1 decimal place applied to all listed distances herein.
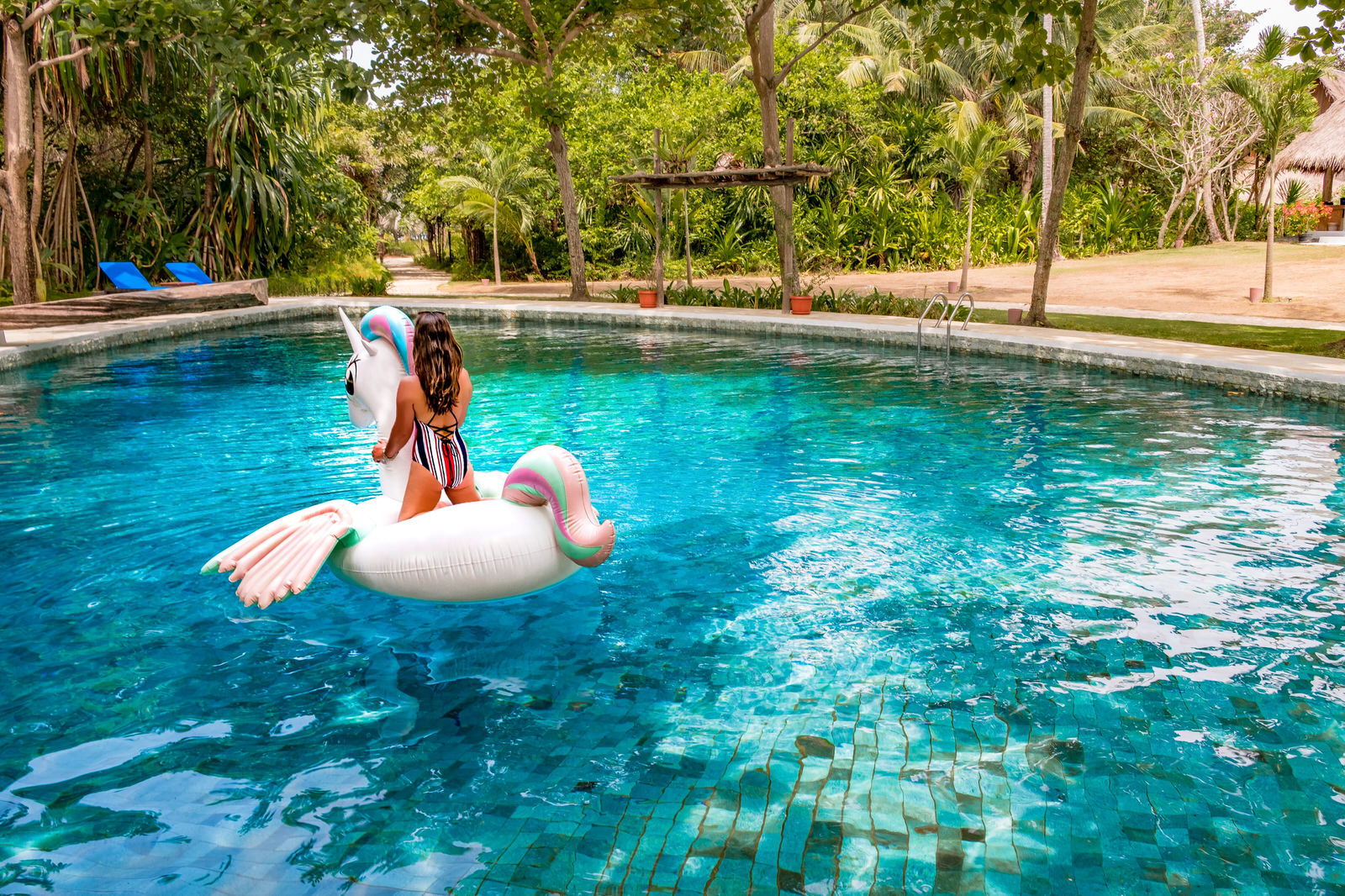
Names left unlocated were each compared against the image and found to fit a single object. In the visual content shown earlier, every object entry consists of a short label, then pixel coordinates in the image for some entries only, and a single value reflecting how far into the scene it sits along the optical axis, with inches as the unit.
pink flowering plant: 1080.8
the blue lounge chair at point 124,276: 756.6
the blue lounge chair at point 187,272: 806.5
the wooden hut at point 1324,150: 1187.9
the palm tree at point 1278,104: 663.1
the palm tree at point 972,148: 742.5
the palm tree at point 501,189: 1051.9
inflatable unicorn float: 174.2
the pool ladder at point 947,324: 494.6
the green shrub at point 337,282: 951.0
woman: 187.3
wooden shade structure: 661.3
